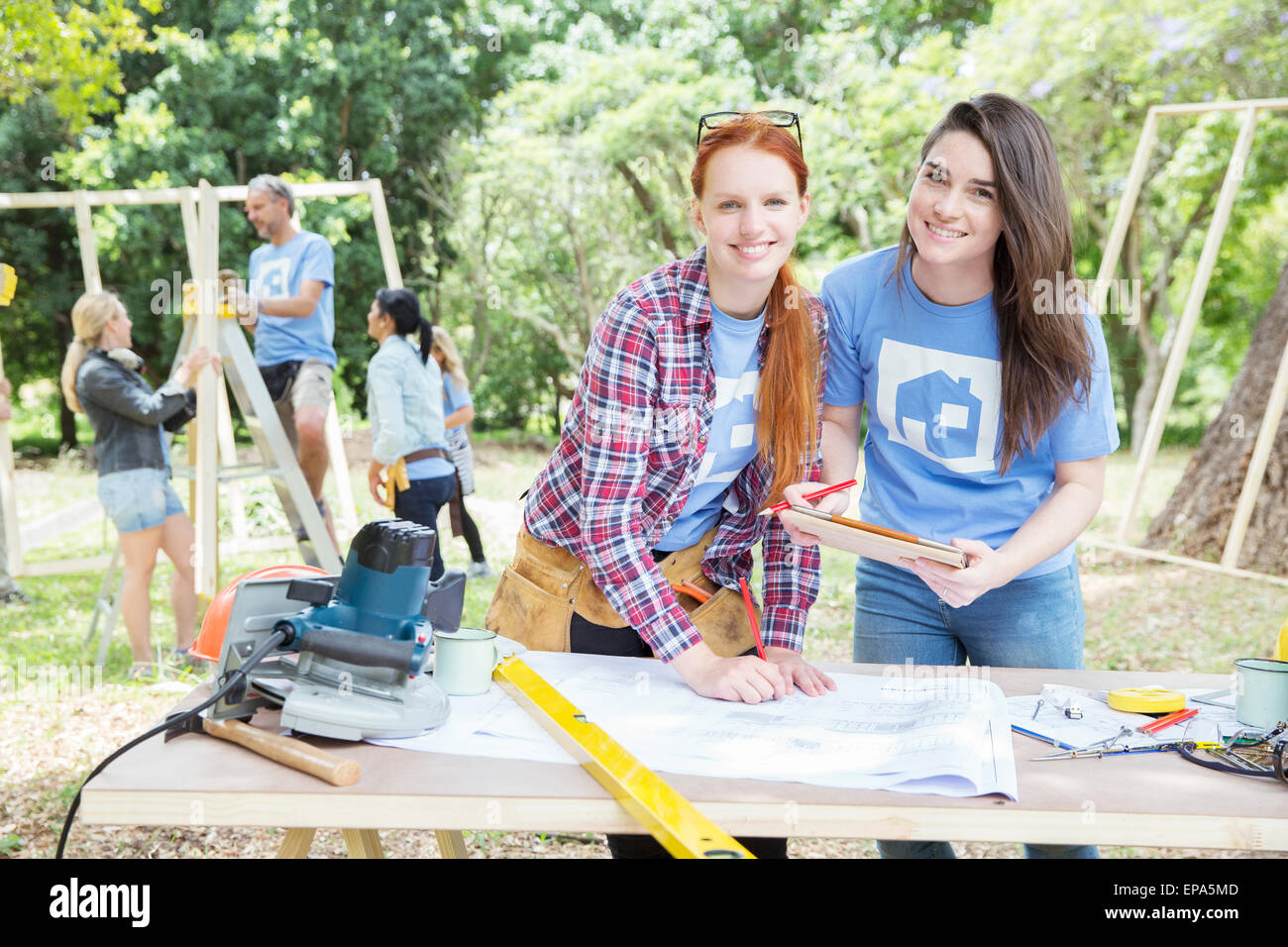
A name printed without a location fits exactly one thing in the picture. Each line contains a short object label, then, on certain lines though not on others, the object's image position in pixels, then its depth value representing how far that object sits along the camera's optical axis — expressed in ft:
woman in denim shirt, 15.37
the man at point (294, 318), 16.57
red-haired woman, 5.16
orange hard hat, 5.18
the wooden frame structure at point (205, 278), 12.78
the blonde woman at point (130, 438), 14.08
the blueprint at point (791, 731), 4.22
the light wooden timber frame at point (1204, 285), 16.01
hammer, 4.00
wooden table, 3.91
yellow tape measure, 5.17
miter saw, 4.34
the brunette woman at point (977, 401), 5.51
